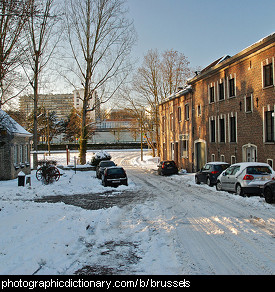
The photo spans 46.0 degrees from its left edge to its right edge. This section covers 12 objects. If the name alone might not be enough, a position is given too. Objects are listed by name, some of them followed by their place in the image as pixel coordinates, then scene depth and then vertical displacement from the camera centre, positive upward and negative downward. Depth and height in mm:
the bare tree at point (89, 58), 32625 +9610
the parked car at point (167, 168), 31125 -1626
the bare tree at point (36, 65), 27777 +7783
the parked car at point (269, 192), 12719 -1700
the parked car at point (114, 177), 20938 -1631
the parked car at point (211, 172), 20062 -1366
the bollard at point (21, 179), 19750 -1538
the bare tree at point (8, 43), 12136 +4458
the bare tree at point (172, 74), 48438 +11578
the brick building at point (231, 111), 20523 +3120
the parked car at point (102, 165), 27969 -1158
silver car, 14656 -1287
